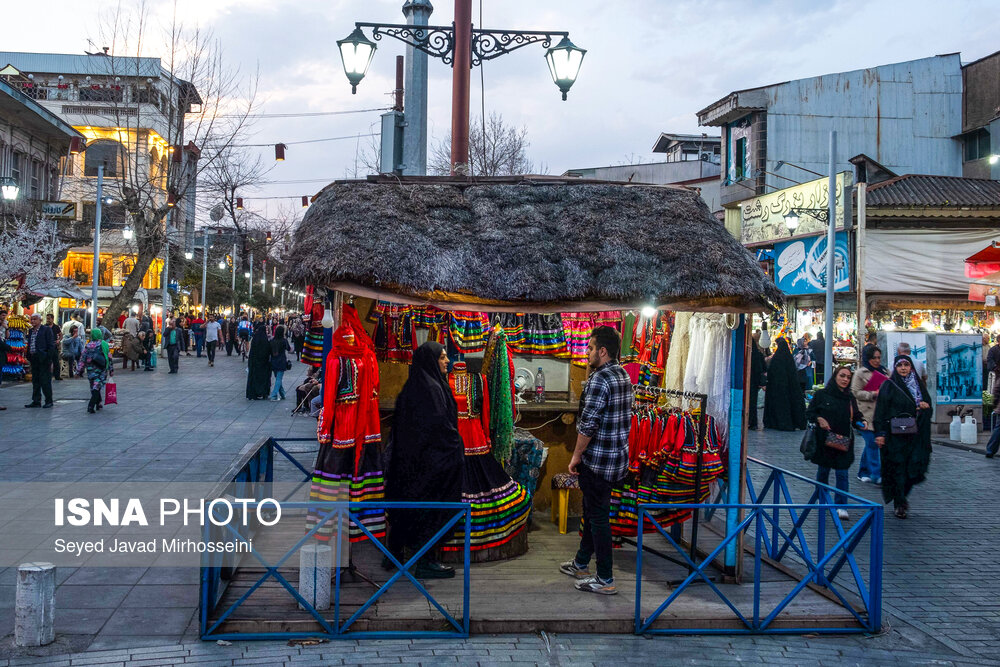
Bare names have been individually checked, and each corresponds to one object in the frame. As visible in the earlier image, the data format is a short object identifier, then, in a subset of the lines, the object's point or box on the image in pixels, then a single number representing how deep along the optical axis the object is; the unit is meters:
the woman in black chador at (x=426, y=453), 6.35
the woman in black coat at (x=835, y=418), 8.95
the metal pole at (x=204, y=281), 41.29
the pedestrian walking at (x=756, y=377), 16.10
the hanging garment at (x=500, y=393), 7.40
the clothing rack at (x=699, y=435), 6.95
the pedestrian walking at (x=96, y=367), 16.16
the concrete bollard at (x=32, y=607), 5.03
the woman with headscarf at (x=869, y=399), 10.74
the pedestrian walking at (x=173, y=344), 25.48
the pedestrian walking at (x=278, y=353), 19.84
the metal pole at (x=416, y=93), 9.98
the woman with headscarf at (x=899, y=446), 9.39
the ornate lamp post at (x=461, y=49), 9.59
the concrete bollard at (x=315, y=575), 5.57
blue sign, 21.67
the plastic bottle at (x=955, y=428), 15.23
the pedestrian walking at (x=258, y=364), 19.52
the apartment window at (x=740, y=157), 30.10
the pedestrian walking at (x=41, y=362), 16.58
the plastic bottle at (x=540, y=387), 8.63
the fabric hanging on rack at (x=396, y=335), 8.09
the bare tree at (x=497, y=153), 33.45
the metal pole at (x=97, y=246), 25.84
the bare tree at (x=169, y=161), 27.28
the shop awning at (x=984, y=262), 14.70
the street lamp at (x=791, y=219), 20.86
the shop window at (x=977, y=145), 27.83
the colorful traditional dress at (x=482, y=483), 6.87
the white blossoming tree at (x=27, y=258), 23.97
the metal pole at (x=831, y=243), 17.38
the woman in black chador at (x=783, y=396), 16.38
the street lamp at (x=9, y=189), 23.73
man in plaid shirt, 6.04
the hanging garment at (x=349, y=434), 6.39
